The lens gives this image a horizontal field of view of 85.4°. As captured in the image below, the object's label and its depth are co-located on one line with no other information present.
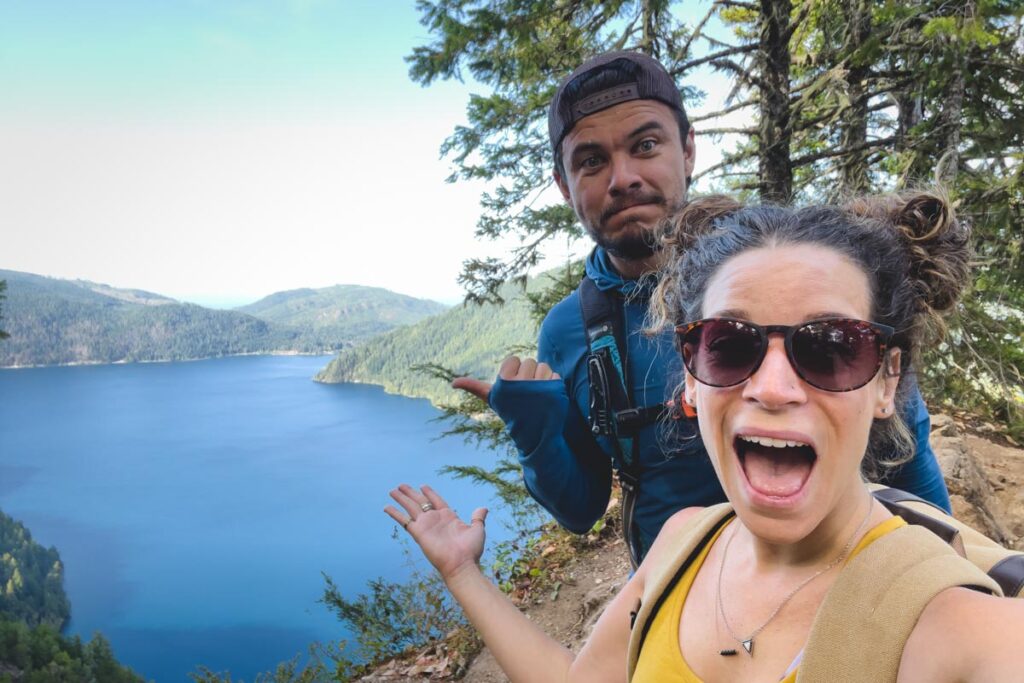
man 1.31
